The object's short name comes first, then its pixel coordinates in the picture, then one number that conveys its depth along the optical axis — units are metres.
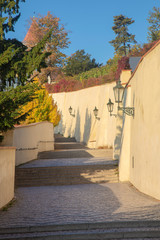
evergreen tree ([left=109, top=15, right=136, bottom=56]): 60.84
